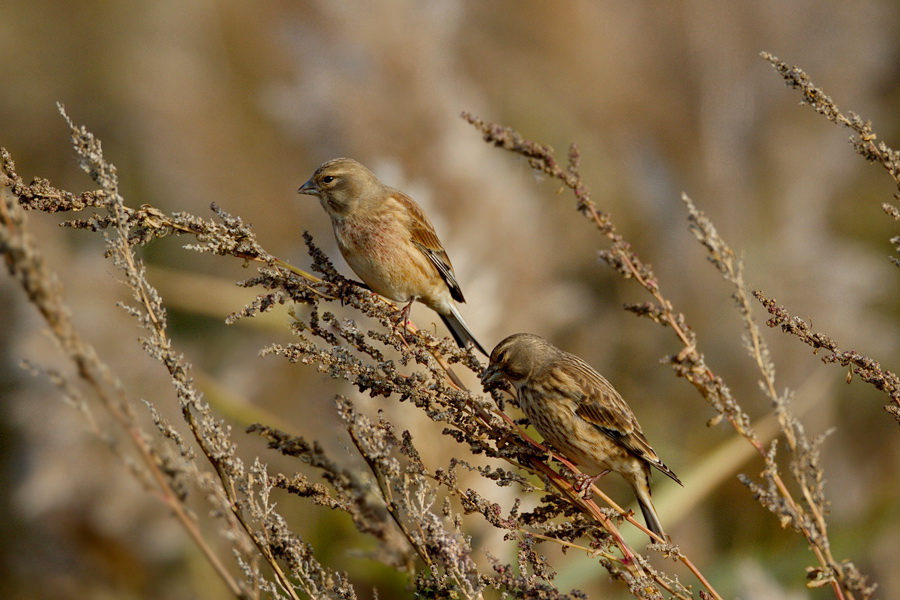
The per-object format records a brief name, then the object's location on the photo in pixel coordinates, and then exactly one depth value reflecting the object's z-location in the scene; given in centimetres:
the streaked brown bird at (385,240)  633
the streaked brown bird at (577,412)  629
